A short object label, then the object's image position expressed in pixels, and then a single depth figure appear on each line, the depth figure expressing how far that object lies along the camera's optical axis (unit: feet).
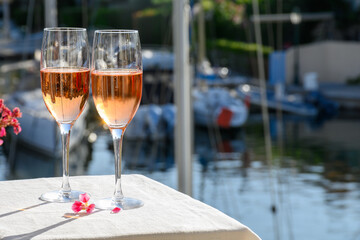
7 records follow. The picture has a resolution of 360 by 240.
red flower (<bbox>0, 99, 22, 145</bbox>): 4.04
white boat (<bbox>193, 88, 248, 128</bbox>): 67.27
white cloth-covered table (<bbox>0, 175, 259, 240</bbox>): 3.78
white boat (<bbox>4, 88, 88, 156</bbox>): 49.27
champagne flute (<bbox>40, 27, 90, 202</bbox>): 4.11
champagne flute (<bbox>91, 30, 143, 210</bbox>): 4.01
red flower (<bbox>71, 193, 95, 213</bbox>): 4.04
